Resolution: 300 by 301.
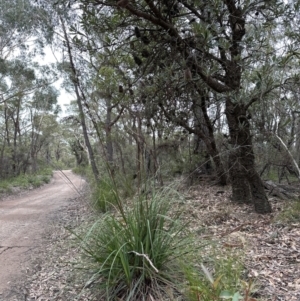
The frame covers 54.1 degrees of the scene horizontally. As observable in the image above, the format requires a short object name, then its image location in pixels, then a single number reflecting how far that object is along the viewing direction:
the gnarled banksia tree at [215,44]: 3.25
